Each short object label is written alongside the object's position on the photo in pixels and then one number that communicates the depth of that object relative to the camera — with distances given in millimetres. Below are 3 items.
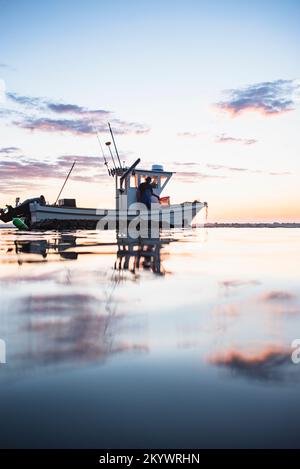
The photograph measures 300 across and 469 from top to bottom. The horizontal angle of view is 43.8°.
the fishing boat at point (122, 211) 33656
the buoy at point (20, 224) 43488
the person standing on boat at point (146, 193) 31556
